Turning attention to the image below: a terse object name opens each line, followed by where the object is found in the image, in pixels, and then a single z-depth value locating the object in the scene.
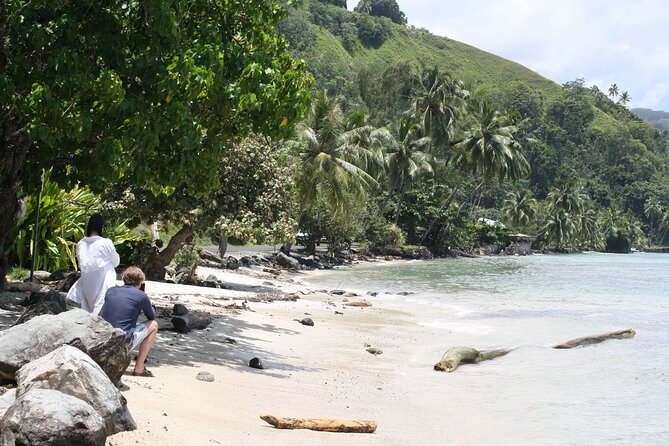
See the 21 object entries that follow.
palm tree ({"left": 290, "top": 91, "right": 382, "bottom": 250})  36.47
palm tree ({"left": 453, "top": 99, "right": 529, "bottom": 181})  60.00
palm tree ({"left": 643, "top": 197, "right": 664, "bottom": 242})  120.25
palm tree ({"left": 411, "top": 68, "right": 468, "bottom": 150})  61.16
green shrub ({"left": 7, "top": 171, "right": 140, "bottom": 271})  14.72
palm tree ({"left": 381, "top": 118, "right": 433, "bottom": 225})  54.38
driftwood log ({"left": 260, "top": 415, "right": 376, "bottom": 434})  6.20
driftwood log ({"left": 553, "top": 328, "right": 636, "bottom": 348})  13.22
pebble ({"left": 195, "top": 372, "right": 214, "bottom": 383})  7.52
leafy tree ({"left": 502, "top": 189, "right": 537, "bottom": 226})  91.50
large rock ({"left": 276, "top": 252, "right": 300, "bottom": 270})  35.75
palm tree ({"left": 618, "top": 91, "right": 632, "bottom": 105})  172.75
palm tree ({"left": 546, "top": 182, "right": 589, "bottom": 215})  94.25
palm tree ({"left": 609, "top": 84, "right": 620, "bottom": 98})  174.38
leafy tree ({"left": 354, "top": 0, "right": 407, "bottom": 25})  182.48
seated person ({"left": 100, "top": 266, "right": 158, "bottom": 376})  6.65
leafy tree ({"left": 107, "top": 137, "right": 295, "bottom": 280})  17.20
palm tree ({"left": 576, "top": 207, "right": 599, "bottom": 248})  100.75
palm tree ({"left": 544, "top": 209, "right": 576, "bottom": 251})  92.31
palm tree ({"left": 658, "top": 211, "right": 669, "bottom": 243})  122.28
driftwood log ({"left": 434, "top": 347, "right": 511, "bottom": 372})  10.64
